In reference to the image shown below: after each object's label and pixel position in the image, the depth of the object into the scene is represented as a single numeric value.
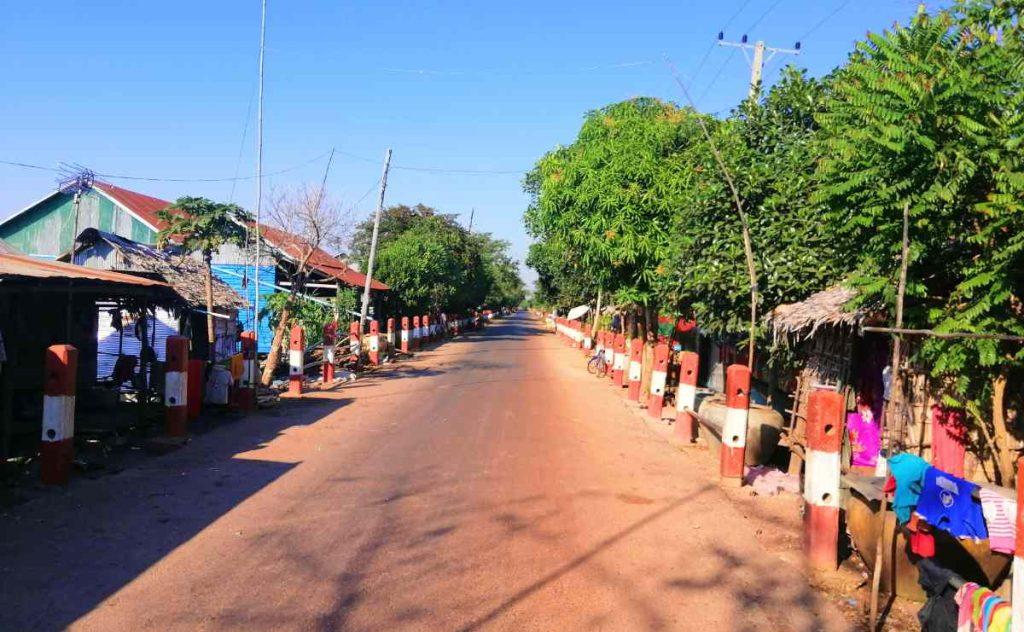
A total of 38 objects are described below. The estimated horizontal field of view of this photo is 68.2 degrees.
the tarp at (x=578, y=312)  39.26
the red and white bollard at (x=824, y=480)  5.62
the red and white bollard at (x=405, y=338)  29.86
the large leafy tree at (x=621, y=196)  16.69
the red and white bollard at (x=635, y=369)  16.91
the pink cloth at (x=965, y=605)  3.94
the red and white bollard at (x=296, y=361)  15.65
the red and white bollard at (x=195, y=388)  11.40
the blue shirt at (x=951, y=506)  4.57
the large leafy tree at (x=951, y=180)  5.14
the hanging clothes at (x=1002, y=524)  4.43
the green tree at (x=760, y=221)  9.96
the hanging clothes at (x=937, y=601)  4.15
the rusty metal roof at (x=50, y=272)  7.67
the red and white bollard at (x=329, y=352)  18.38
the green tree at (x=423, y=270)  36.44
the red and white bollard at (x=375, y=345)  23.30
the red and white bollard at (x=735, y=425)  8.12
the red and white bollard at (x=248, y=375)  12.58
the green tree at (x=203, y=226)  15.03
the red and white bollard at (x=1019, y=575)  3.53
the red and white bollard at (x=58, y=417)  7.09
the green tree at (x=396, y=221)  51.50
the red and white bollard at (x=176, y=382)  9.69
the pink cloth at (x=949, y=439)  6.51
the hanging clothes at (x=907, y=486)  4.84
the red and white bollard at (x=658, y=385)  14.06
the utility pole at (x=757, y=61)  17.81
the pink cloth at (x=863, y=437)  8.84
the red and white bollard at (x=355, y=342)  21.58
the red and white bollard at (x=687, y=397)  11.47
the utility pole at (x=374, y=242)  25.70
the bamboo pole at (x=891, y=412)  4.54
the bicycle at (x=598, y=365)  23.73
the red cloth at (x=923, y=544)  4.80
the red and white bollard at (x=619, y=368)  20.16
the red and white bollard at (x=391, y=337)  27.11
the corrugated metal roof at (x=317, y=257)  19.97
